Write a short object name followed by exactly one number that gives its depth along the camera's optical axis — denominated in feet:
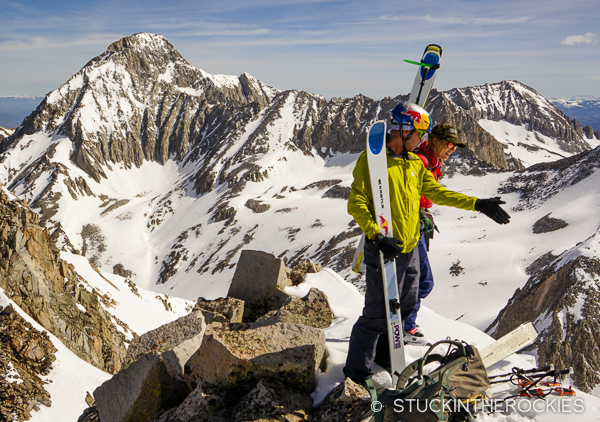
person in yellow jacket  17.66
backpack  13.24
